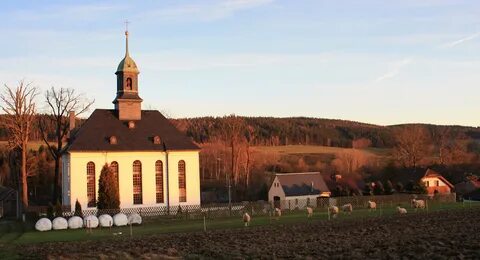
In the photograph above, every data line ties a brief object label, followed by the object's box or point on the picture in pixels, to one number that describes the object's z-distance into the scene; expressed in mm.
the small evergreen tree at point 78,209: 48844
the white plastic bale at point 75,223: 43125
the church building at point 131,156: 53562
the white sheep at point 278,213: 48031
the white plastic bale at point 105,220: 42438
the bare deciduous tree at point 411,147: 100675
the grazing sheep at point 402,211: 46669
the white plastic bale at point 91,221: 42062
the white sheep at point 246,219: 40188
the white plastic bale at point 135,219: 44156
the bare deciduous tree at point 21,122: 55906
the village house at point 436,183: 83619
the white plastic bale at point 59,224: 42594
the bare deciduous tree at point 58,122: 65888
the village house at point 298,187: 74188
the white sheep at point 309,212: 47594
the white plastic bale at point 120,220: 43281
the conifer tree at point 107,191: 50469
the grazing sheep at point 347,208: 50219
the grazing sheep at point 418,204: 54144
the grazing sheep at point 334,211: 46516
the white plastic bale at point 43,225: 41875
